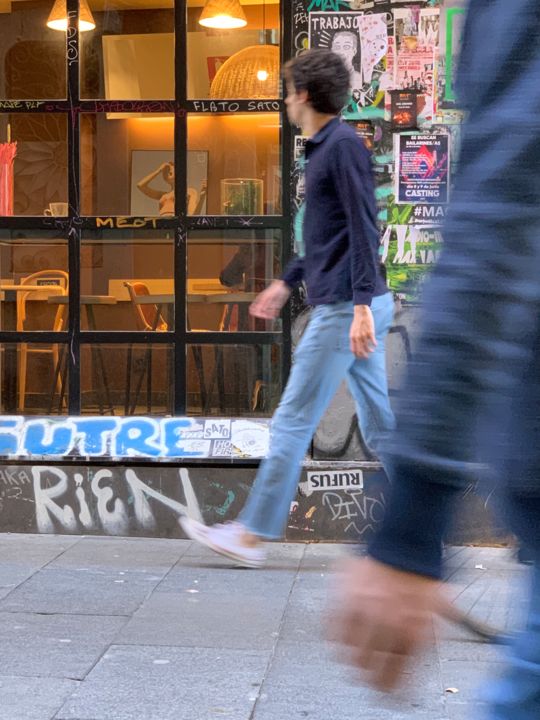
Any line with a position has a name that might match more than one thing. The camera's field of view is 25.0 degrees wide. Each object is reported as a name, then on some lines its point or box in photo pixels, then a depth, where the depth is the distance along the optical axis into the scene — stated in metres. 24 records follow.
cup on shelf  6.46
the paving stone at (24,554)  5.46
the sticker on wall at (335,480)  6.21
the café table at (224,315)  6.41
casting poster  6.13
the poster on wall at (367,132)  6.14
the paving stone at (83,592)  4.95
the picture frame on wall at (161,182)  6.40
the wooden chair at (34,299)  6.49
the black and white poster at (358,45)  6.13
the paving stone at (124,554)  5.75
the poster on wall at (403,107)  6.14
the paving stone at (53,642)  4.12
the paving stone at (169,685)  3.73
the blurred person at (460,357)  1.46
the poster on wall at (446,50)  5.93
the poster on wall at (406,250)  6.14
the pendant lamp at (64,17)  6.41
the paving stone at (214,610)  4.52
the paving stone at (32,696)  3.68
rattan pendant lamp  6.34
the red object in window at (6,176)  6.52
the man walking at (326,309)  4.61
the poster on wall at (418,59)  6.13
